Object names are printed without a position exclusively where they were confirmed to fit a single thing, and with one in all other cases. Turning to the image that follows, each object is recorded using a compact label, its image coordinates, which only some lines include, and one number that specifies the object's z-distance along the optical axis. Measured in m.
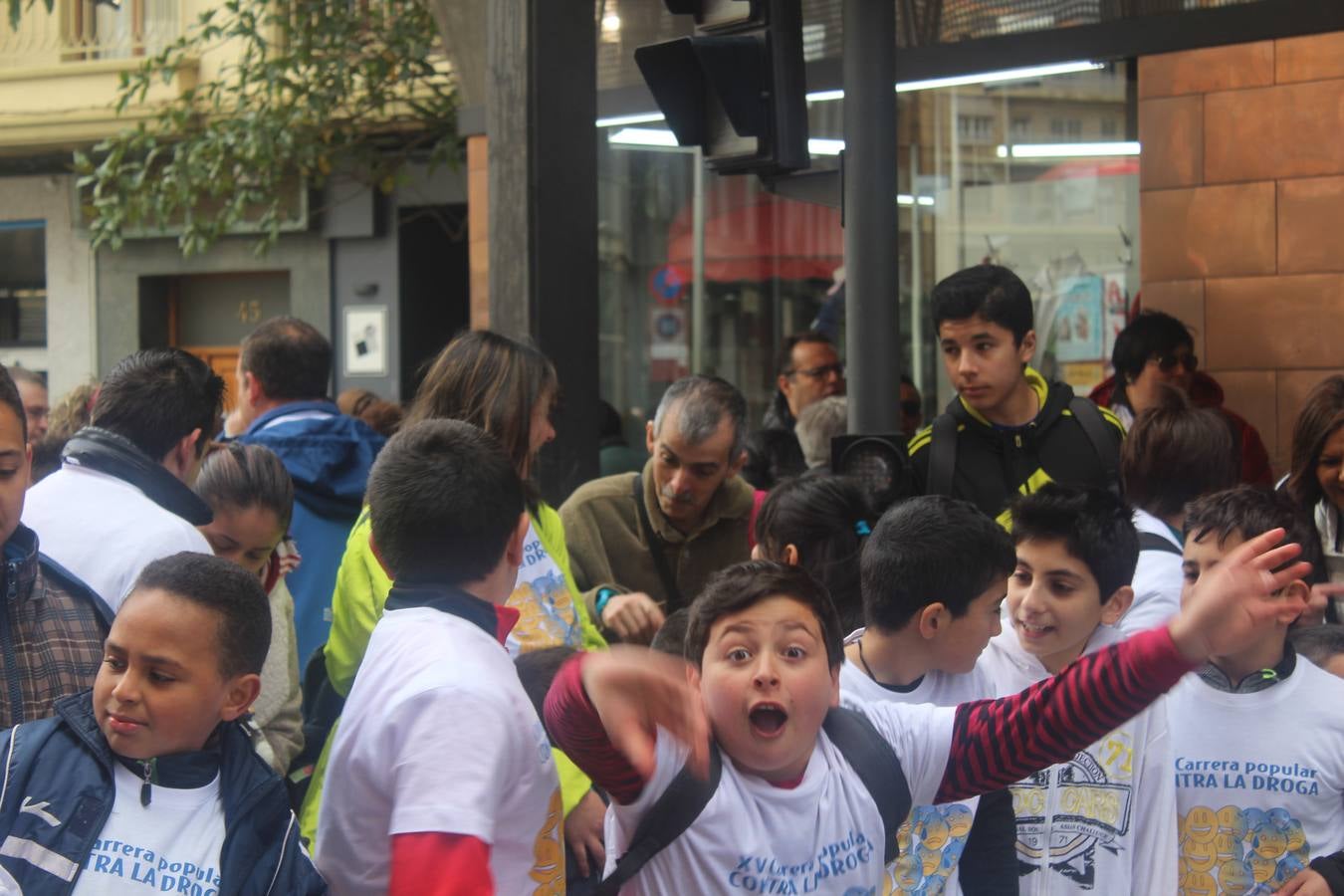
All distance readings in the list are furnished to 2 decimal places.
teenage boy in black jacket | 4.35
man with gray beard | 4.30
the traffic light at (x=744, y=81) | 4.53
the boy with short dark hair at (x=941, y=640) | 2.94
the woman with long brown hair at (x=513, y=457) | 3.35
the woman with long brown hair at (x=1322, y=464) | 4.55
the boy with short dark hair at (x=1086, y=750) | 3.17
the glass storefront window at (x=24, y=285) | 15.30
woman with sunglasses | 6.08
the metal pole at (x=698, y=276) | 10.07
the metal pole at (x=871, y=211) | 4.59
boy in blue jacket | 2.50
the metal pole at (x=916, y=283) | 8.97
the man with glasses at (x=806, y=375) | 6.97
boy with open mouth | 2.28
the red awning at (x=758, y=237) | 9.88
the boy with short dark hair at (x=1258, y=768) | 3.30
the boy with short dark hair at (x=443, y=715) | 2.31
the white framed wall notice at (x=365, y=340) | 13.38
